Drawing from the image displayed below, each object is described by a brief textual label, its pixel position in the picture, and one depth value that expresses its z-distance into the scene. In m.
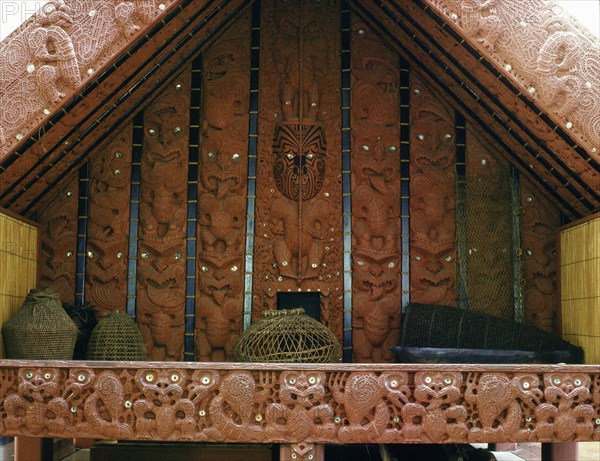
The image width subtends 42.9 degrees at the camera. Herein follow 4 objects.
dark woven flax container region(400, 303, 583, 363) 5.49
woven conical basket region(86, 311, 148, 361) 5.30
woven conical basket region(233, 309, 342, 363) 5.04
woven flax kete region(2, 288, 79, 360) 4.93
